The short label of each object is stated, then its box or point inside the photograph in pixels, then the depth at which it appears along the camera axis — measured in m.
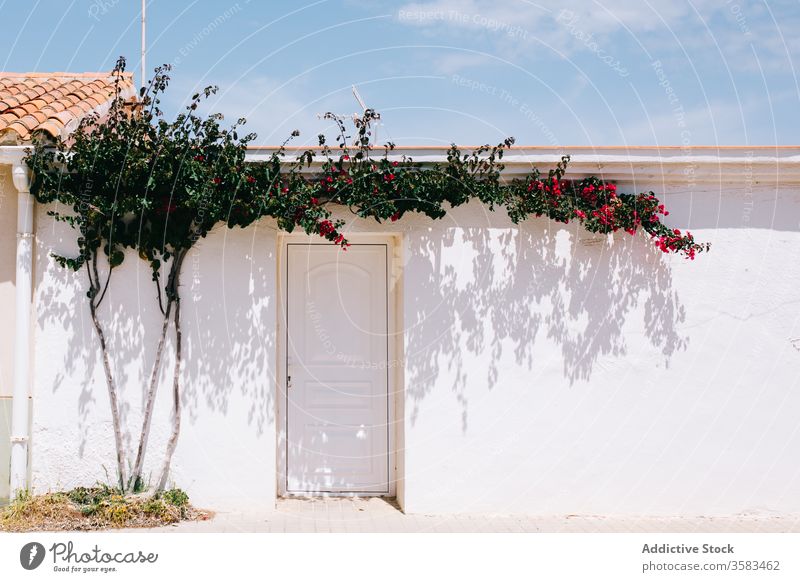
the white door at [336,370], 6.65
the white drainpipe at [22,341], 6.00
